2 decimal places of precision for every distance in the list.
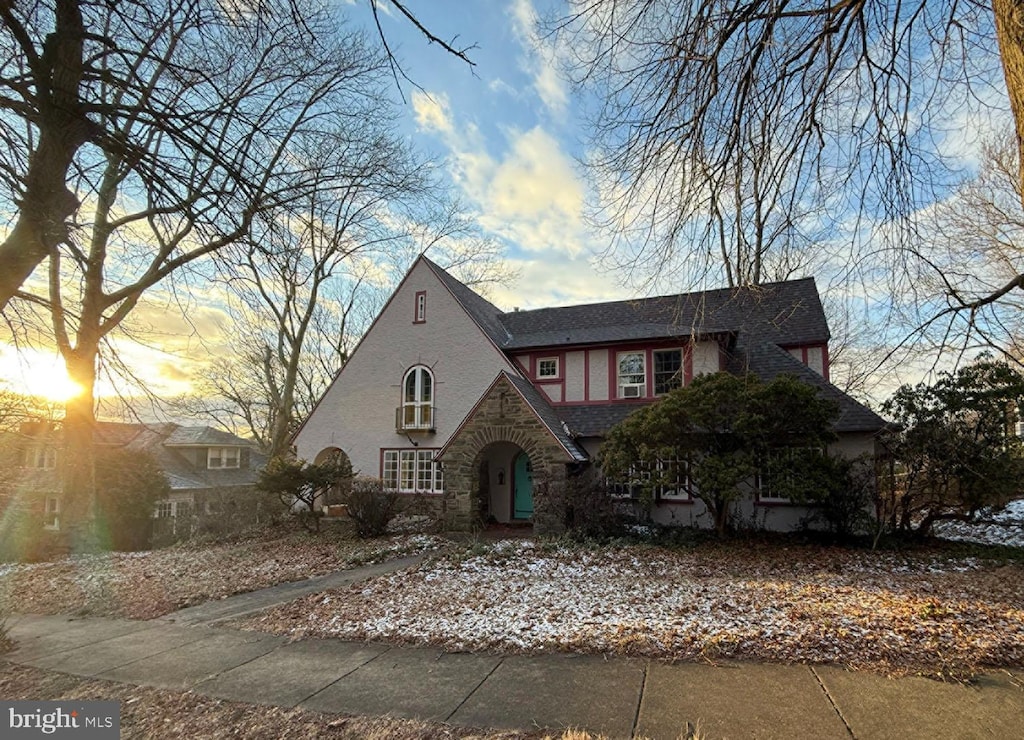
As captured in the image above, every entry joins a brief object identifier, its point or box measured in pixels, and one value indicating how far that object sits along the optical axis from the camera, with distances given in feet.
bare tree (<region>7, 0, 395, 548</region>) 13.34
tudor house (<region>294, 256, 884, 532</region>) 47.37
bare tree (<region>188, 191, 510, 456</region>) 87.81
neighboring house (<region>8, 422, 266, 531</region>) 67.29
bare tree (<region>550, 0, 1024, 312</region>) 16.33
